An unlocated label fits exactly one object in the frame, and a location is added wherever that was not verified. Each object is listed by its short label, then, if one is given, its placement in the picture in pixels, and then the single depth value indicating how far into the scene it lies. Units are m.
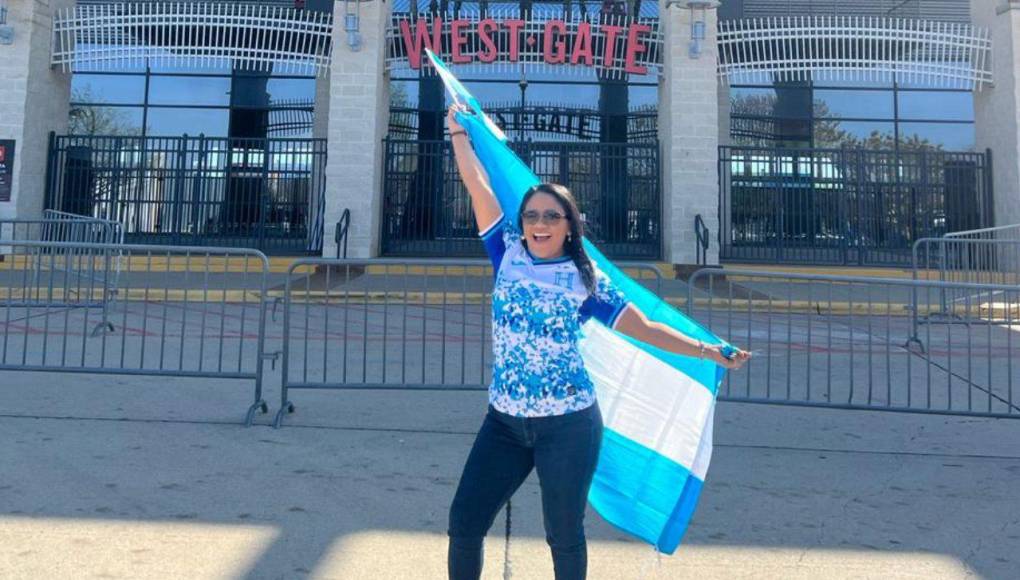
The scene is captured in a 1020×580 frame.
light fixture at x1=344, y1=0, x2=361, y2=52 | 14.65
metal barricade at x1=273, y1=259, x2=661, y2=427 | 6.07
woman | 2.49
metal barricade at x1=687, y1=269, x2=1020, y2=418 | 6.32
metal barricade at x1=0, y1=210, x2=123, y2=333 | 8.95
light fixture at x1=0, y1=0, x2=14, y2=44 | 14.62
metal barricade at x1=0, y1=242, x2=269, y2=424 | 6.43
